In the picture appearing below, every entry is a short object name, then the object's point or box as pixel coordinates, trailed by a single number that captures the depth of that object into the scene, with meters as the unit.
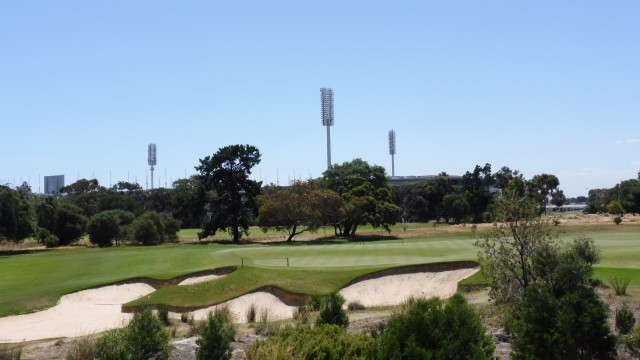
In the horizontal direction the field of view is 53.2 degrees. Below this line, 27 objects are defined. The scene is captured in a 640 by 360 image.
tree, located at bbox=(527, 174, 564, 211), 127.75
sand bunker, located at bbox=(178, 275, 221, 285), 32.32
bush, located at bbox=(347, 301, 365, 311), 22.91
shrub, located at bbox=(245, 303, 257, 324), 21.08
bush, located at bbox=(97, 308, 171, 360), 10.34
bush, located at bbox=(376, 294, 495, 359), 7.89
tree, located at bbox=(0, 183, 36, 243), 63.03
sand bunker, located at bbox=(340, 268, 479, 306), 26.88
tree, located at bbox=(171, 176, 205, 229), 78.50
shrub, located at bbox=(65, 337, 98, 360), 12.70
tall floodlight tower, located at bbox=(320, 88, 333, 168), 164.38
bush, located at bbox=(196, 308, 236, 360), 10.69
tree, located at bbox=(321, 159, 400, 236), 76.19
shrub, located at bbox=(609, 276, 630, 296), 19.78
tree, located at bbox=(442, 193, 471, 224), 104.88
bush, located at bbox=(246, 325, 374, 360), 9.55
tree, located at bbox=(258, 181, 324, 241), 72.19
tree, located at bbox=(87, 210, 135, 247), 72.38
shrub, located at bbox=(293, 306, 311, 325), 18.82
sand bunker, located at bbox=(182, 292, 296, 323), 24.95
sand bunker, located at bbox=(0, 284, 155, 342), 23.14
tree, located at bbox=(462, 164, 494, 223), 108.88
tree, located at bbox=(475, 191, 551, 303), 16.02
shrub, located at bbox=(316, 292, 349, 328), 15.06
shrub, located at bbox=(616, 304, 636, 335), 13.44
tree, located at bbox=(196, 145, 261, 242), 75.31
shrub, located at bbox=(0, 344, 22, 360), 13.59
